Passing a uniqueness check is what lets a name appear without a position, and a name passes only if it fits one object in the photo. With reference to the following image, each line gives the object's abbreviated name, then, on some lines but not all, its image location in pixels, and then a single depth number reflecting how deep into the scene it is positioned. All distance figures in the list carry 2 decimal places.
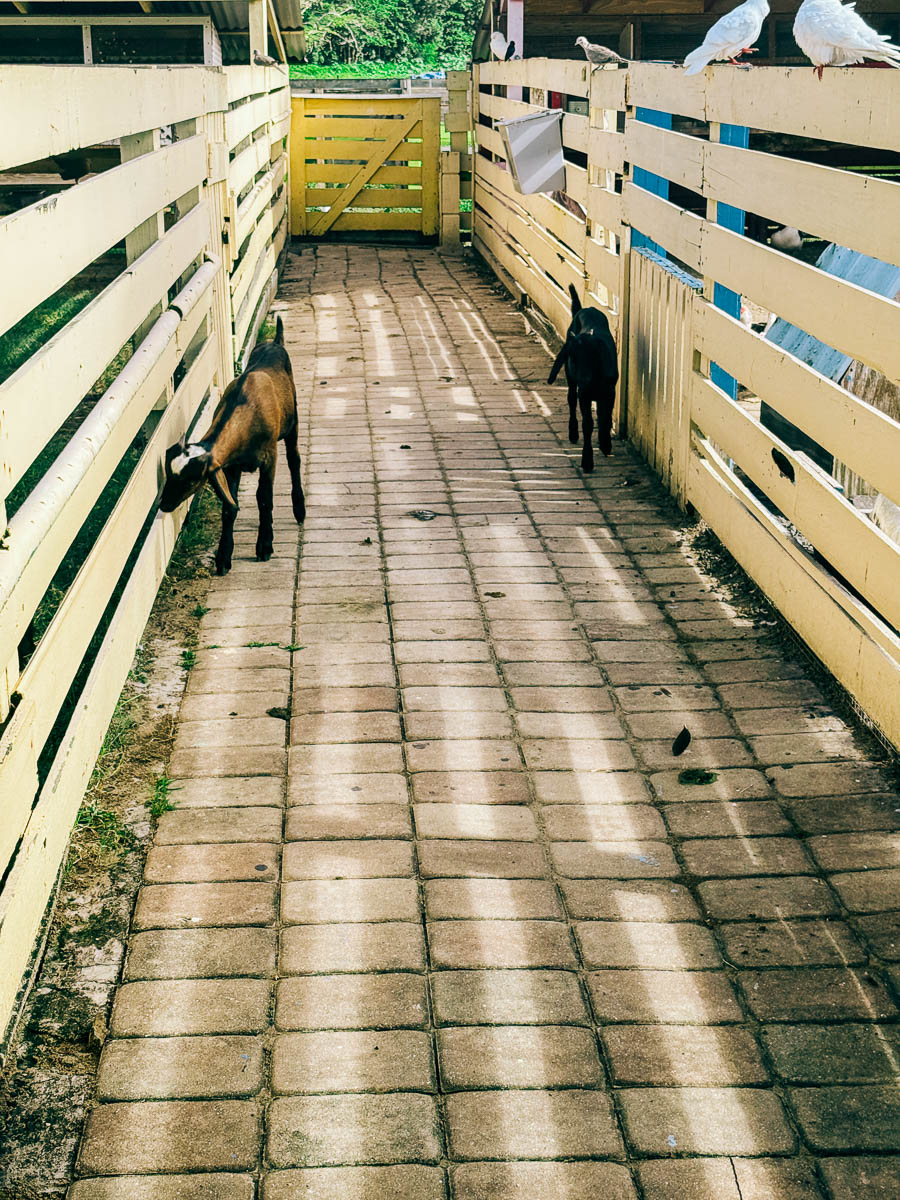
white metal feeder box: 8.66
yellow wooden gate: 15.27
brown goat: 4.94
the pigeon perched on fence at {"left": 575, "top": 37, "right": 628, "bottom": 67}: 8.35
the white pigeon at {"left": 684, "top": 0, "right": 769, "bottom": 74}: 5.56
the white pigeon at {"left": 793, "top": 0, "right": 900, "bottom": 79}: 4.13
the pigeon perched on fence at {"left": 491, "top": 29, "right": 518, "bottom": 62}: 12.55
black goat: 6.73
